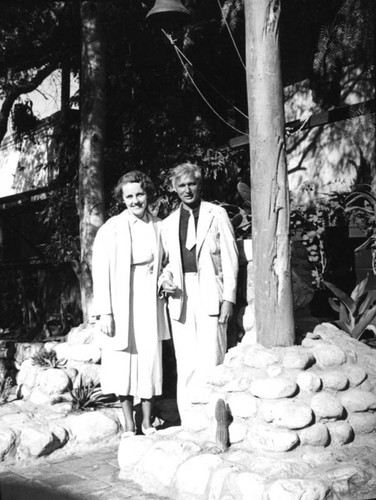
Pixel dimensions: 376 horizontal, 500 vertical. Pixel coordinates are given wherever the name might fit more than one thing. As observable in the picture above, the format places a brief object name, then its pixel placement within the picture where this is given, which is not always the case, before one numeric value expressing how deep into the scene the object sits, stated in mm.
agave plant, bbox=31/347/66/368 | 6812
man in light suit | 5238
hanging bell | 5840
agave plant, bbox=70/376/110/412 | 6066
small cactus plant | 4492
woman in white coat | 5340
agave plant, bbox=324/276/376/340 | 6051
